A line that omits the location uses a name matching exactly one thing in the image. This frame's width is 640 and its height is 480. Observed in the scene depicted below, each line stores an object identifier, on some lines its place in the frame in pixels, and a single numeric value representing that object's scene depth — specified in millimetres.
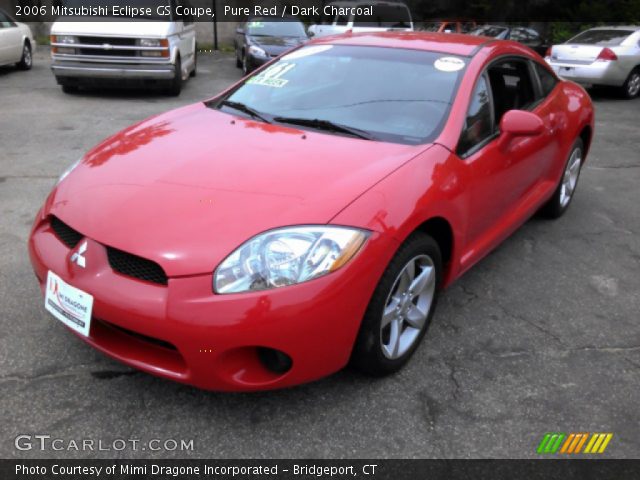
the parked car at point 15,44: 11062
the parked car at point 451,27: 17555
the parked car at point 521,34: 17300
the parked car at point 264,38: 11133
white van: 8711
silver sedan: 10828
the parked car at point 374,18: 14195
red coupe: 2072
